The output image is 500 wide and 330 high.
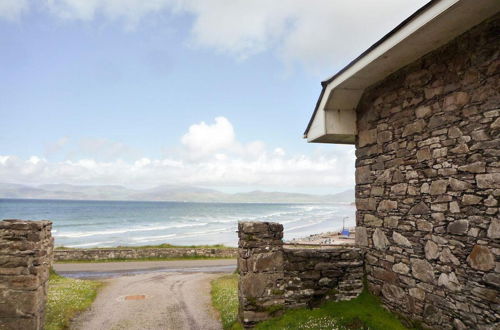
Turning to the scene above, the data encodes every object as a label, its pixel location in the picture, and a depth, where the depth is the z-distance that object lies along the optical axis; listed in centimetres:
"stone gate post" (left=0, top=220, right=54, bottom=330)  713
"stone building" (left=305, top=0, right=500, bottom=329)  522
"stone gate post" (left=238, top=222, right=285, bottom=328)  794
